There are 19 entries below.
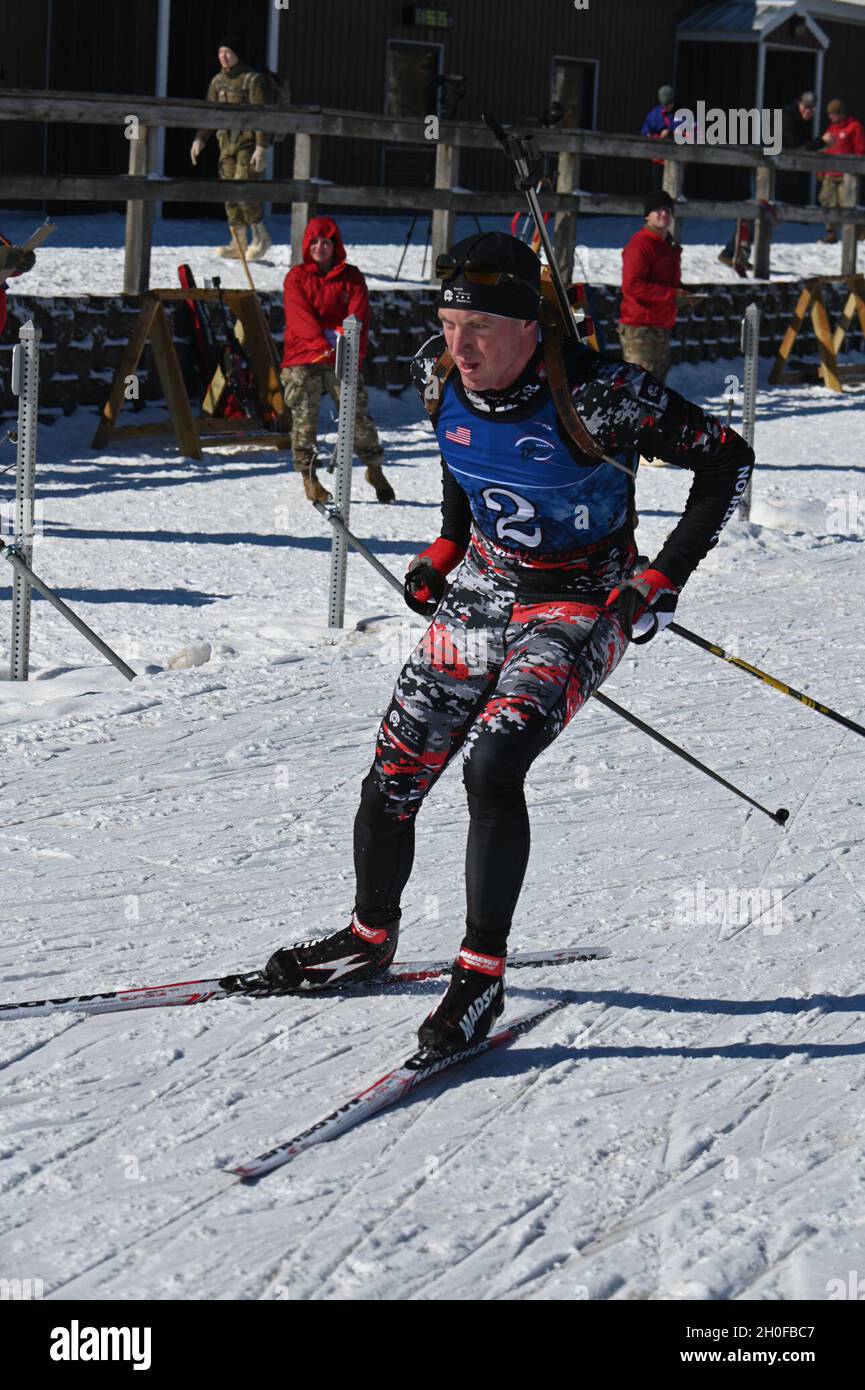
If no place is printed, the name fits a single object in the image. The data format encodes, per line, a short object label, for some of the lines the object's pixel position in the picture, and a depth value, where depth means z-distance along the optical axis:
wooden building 19.56
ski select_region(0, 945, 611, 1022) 4.43
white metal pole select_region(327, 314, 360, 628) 8.46
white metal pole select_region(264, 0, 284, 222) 20.59
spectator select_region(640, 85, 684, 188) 22.42
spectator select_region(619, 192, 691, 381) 13.09
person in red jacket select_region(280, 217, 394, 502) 11.16
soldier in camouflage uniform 16.11
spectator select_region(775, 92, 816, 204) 24.55
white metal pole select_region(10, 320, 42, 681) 7.38
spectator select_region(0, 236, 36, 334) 10.38
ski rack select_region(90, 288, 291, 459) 12.31
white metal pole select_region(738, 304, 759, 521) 11.24
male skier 4.06
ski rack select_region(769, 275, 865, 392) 16.80
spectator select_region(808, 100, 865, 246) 22.55
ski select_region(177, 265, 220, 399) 13.16
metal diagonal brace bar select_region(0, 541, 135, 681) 7.21
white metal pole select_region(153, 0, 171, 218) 19.64
